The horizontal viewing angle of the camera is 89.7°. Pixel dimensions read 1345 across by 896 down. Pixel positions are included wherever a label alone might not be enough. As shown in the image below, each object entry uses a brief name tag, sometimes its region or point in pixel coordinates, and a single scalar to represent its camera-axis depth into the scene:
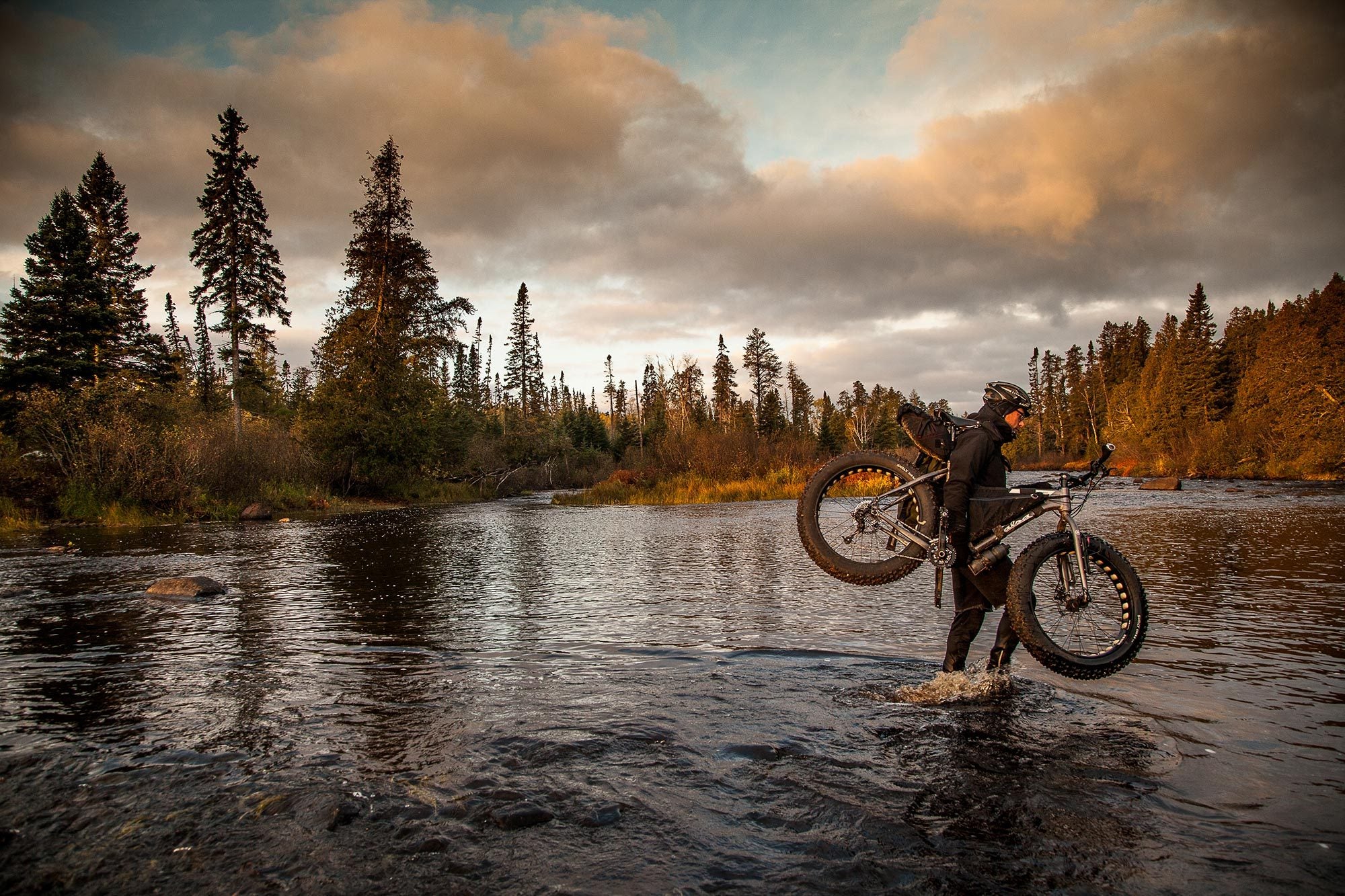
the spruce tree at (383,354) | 36.16
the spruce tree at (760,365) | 98.81
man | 5.66
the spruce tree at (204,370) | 43.81
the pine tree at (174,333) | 79.51
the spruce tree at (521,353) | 86.75
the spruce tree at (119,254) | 36.31
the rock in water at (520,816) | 3.53
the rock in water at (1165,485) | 36.50
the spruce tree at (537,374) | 87.19
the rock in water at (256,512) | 26.05
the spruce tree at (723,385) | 96.25
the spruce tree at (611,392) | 123.94
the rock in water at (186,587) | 10.27
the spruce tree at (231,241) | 35.69
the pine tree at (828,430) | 78.90
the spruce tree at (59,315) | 25.67
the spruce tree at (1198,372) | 65.25
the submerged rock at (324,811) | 3.50
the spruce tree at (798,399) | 113.59
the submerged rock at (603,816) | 3.56
